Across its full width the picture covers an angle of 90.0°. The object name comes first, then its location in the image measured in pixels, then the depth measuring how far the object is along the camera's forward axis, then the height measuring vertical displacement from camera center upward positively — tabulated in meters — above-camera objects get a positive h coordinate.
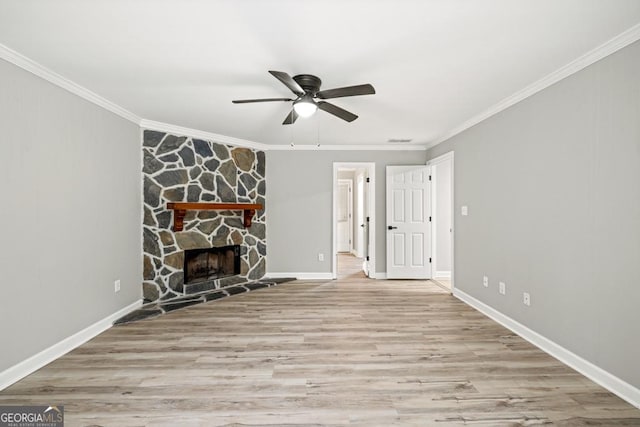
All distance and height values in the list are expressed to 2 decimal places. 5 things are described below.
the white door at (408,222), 5.64 -0.13
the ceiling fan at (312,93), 2.46 +0.97
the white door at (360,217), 8.45 -0.06
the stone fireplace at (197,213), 4.30 +0.03
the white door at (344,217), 9.81 -0.07
